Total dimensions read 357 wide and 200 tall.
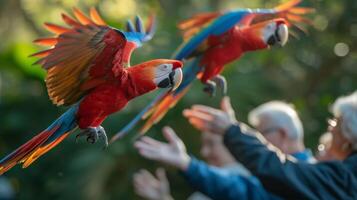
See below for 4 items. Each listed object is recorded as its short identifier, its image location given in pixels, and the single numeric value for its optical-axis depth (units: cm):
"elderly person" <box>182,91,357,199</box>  470
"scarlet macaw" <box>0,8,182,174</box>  306
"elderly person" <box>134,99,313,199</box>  516
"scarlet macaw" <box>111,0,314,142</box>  384
